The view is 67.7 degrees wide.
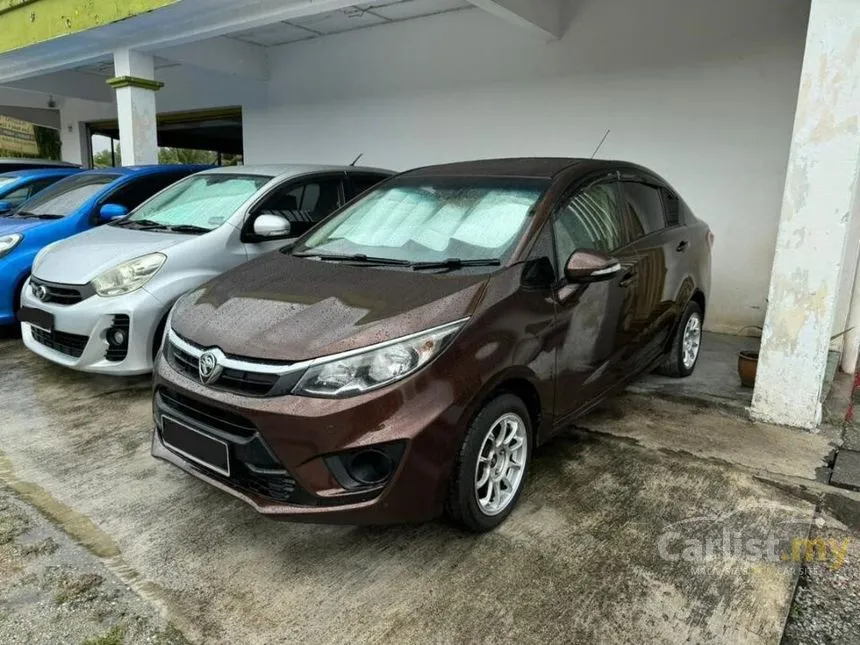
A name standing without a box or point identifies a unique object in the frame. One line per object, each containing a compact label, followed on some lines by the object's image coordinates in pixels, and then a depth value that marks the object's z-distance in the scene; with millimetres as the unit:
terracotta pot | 4574
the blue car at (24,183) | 7246
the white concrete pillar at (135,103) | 8312
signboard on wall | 18203
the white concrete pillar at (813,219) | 3500
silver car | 4090
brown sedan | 2303
